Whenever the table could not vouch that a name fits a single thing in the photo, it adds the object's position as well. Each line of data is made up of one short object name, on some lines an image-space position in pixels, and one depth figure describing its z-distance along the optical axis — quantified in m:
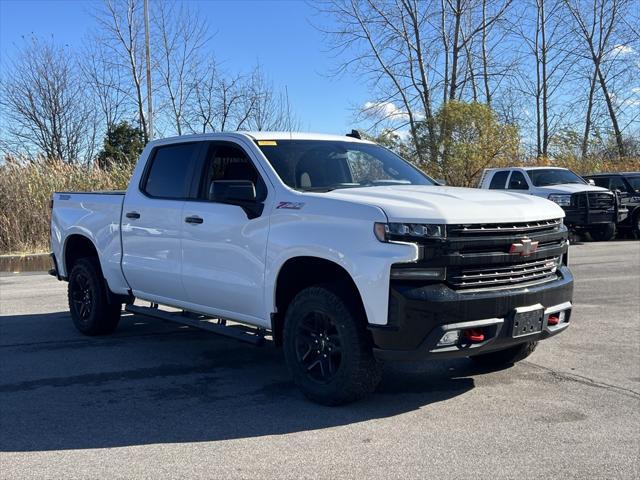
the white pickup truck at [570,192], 16.73
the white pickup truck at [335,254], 4.42
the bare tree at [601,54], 34.16
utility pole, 25.19
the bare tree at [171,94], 28.61
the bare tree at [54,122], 29.39
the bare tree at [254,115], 27.41
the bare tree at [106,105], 29.73
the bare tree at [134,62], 28.50
